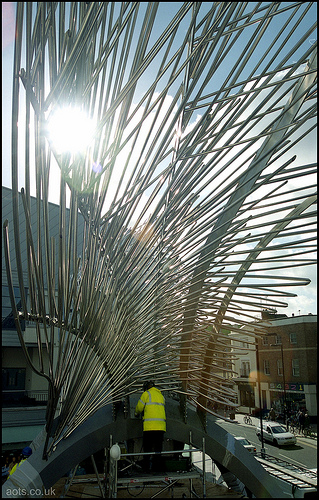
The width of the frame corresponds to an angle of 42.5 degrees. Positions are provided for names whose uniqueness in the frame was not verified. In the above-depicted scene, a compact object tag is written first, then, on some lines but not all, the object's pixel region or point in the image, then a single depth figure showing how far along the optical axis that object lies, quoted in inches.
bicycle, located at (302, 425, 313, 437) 901.2
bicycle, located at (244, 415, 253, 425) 1067.6
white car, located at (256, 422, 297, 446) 760.3
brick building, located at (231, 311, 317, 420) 1143.6
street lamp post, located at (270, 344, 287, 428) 1042.1
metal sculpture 90.0
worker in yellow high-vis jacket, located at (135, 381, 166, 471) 197.2
